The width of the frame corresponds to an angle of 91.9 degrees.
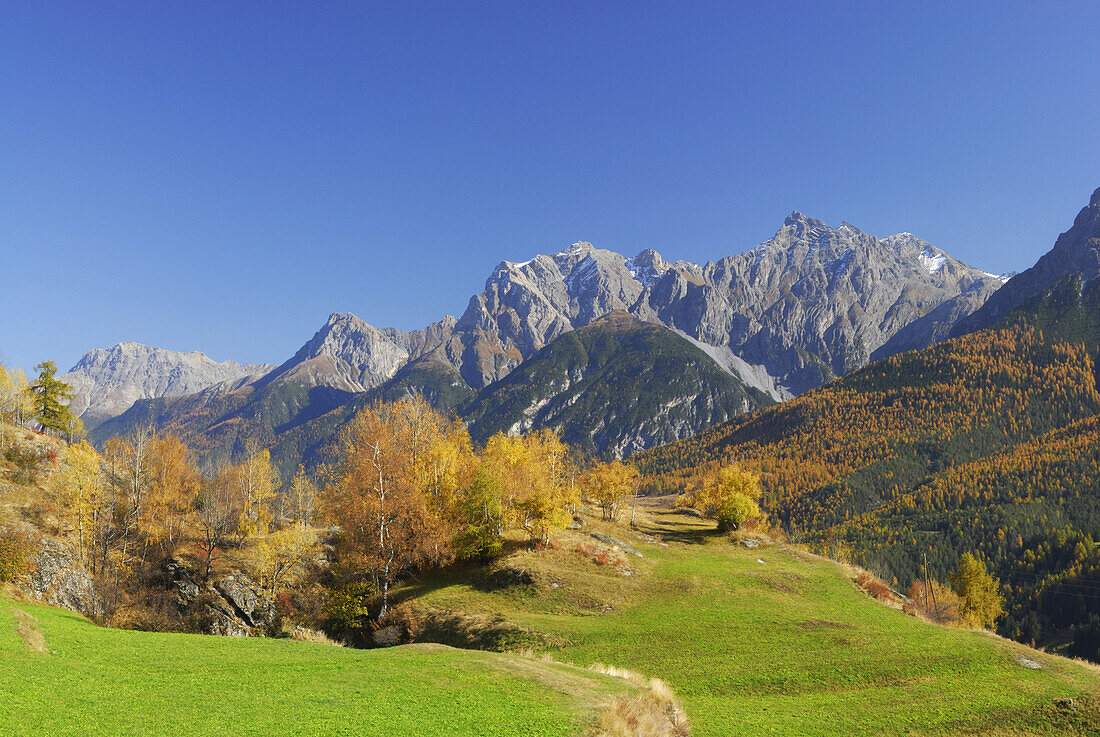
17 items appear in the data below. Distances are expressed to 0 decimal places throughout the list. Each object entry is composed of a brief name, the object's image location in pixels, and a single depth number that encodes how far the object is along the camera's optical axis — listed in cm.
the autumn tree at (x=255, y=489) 6994
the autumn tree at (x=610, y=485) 8481
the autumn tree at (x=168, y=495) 6234
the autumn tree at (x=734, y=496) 7919
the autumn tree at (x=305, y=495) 8512
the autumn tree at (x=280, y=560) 5606
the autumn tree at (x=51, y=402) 7938
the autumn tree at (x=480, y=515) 5900
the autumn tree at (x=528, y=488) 6047
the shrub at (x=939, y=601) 8225
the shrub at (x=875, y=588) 5619
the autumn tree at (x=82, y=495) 5252
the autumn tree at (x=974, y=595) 9338
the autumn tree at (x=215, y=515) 6043
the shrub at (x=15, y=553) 4356
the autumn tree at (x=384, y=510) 5694
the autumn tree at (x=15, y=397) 7581
